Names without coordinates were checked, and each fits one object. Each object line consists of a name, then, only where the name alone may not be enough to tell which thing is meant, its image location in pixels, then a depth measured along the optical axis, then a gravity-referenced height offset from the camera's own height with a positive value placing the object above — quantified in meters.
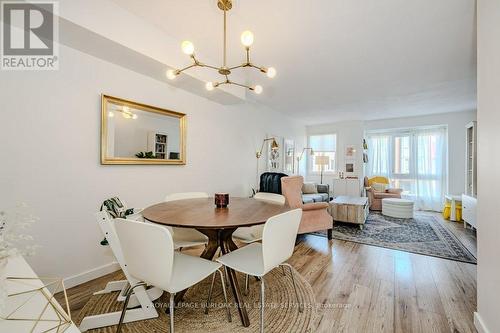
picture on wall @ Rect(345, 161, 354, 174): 6.36 +0.00
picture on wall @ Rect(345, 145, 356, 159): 6.34 +0.46
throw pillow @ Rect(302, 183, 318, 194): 5.51 -0.56
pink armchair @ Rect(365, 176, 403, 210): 5.49 -0.70
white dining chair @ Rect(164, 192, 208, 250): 1.90 -0.66
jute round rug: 1.56 -1.15
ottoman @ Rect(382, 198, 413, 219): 4.68 -0.89
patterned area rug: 2.93 -1.11
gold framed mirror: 2.29 +0.38
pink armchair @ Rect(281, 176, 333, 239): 3.07 -0.63
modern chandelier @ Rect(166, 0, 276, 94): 1.58 +0.90
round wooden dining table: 1.41 -0.36
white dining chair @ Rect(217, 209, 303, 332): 1.32 -0.55
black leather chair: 4.10 -0.31
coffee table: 3.85 -0.79
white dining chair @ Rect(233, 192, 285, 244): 2.07 -0.65
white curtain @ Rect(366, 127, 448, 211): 5.60 +0.17
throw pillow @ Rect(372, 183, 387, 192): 5.76 -0.52
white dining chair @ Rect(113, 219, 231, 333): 1.14 -0.51
